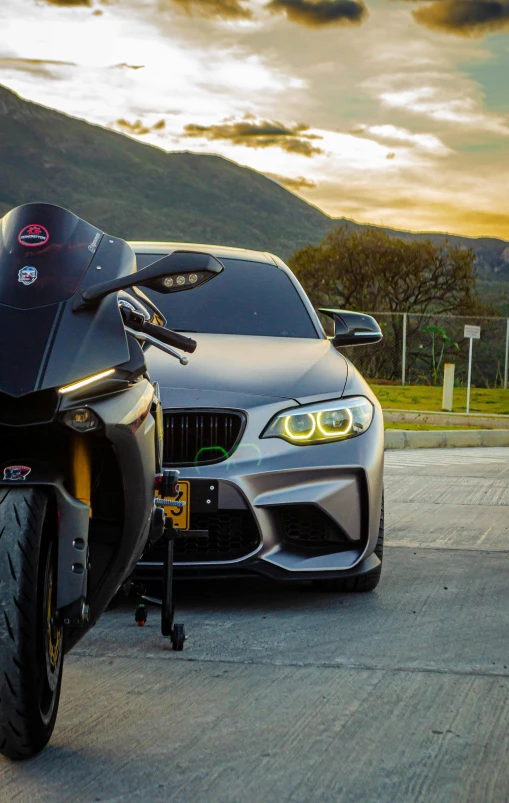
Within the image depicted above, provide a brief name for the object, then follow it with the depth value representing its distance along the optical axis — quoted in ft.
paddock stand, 14.15
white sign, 67.31
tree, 117.39
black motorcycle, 9.78
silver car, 16.62
